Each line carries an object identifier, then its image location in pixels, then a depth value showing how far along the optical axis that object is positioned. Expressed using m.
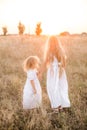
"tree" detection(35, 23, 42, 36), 53.70
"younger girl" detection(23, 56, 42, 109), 5.65
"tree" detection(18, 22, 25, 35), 54.91
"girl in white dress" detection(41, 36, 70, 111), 5.66
